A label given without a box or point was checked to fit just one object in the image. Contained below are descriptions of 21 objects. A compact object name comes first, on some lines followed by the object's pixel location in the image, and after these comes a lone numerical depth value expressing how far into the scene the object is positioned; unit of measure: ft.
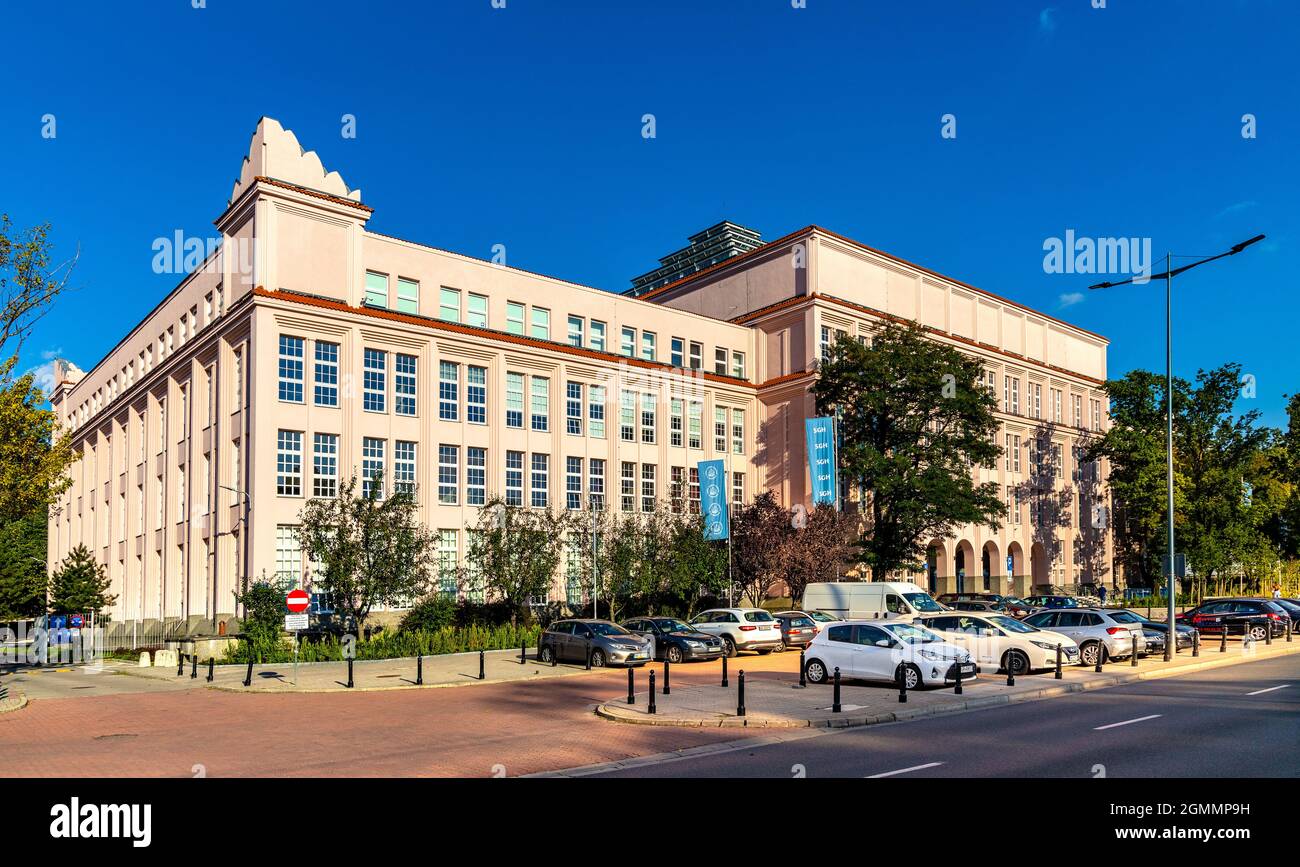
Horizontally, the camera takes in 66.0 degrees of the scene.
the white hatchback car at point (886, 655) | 76.74
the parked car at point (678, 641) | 108.37
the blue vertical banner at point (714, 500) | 165.07
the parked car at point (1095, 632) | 99.55
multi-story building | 147.74
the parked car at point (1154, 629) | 107.53
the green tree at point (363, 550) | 120.88
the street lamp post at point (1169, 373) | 101.19
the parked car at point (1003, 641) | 88.58
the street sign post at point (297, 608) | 87.25
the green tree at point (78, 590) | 162.09
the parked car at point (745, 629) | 116.06
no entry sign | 88.07
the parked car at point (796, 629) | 121.29
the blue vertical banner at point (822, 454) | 183.73
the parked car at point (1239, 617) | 130.21
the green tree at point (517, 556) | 141.79
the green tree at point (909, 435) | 182.70
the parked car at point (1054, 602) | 166.91
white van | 127.65
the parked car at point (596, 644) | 102.06
